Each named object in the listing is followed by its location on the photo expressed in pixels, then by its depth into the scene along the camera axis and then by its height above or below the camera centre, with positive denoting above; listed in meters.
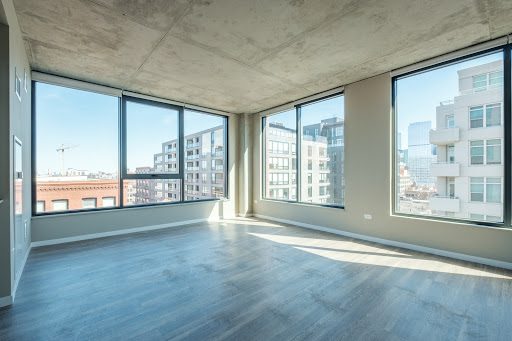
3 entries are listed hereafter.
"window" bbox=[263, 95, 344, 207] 5.04 +0.44
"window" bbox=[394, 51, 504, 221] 3.30 +0.47
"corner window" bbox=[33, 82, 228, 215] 4.25 +0.40
